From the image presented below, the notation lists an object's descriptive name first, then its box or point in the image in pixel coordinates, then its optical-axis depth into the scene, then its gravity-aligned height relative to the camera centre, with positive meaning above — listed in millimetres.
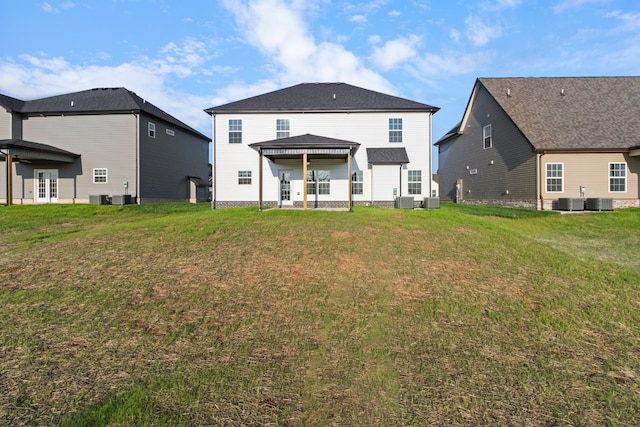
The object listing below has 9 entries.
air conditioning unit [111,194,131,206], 22748 +488
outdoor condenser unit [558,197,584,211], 18906 +58
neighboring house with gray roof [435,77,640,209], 20281 +3874
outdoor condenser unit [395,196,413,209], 19706 +212
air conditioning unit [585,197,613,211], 18734 +50
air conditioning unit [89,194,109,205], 22859 +526
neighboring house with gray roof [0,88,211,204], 24109 +4021
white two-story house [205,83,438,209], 21172 +3184
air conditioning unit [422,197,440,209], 19781 +153
